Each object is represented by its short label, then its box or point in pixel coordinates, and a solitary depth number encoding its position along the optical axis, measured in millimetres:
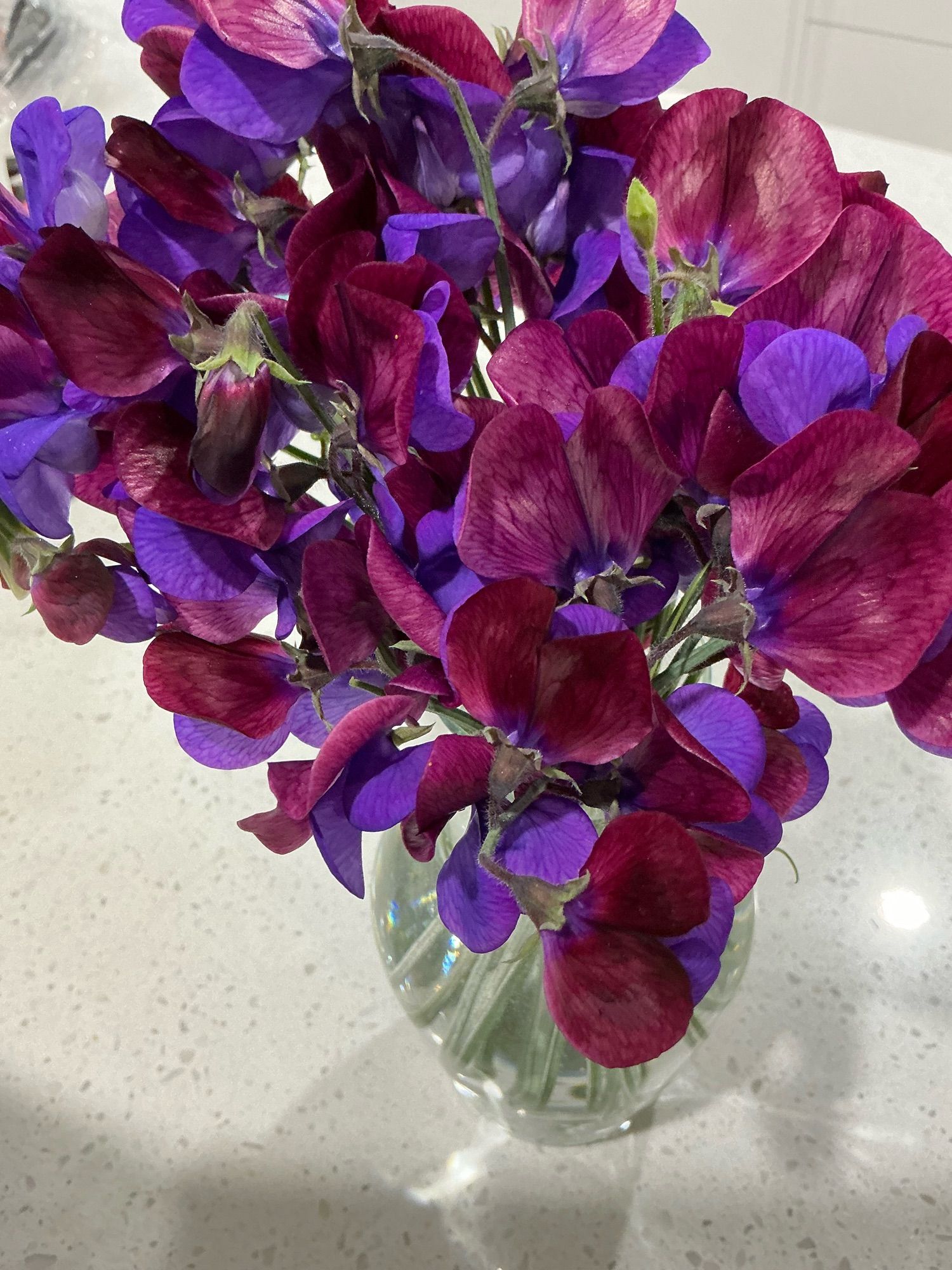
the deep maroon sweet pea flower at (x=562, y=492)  260
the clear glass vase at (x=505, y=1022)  492
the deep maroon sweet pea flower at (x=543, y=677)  257
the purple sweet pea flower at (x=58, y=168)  295
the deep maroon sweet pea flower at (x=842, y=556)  244
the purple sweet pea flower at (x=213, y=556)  297
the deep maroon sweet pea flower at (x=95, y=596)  321
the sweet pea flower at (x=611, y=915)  266
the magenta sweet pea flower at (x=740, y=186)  296
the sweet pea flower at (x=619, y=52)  305
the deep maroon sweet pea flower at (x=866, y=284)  274
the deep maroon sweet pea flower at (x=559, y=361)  291
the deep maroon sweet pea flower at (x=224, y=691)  323
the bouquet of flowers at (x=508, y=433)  262
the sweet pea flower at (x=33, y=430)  285
